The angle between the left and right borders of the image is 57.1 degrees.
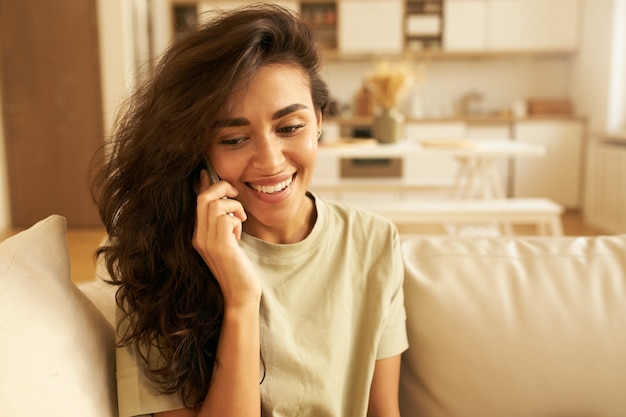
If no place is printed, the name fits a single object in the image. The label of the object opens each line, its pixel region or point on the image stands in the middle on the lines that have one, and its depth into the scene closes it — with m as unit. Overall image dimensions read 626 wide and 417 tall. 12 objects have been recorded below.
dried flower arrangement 3.76
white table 3.61
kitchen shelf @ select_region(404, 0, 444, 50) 6.14
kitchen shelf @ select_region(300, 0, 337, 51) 6.27
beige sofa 1.06
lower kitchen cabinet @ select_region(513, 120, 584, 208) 5.96
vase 3.93
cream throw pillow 0.70
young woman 0.90
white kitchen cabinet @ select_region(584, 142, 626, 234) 4.86
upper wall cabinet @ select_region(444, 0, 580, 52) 6.06
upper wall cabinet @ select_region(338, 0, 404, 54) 6.12
